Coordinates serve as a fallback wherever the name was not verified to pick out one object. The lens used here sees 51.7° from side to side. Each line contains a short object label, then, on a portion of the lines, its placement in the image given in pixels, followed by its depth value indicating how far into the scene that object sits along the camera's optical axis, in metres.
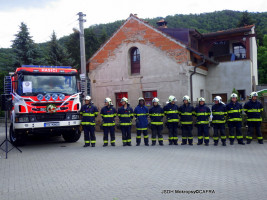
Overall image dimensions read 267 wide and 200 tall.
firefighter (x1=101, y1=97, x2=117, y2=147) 10.95
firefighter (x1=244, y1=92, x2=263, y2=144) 10.65
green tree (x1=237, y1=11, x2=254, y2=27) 51.00
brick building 18.69
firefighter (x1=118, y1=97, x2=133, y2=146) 11.01
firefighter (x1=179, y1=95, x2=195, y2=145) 10.87
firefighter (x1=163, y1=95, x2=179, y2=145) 10.95
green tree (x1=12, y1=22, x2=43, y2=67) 32.22
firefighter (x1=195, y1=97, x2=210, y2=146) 10.62
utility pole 15.41
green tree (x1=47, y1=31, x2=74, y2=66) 35.59
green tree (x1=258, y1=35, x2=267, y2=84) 47.16
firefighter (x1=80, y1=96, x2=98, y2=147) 10.93
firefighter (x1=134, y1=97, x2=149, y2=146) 10.98
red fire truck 10.27
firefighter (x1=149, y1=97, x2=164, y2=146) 10.99
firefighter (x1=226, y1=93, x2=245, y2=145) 10.57
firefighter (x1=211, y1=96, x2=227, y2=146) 10.55
